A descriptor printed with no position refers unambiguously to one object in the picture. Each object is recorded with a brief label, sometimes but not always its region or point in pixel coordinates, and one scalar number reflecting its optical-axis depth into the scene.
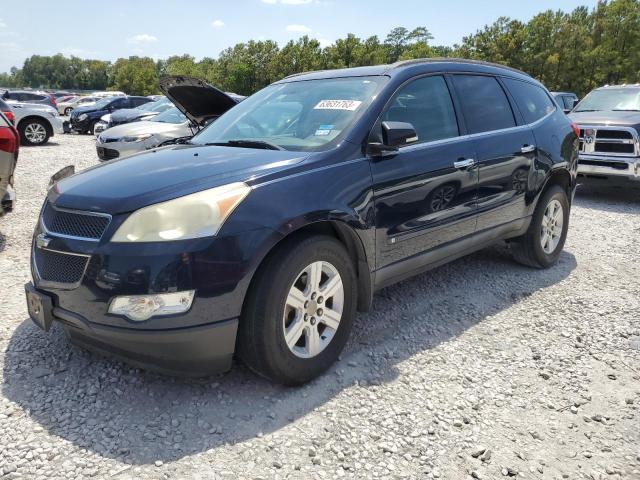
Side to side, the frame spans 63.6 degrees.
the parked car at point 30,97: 24.97
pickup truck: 8.18
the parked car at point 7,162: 4.84
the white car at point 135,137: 9.16
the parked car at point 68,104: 37.03
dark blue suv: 2.42
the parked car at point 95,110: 20.52
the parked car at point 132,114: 13.48
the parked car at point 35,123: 14.62
